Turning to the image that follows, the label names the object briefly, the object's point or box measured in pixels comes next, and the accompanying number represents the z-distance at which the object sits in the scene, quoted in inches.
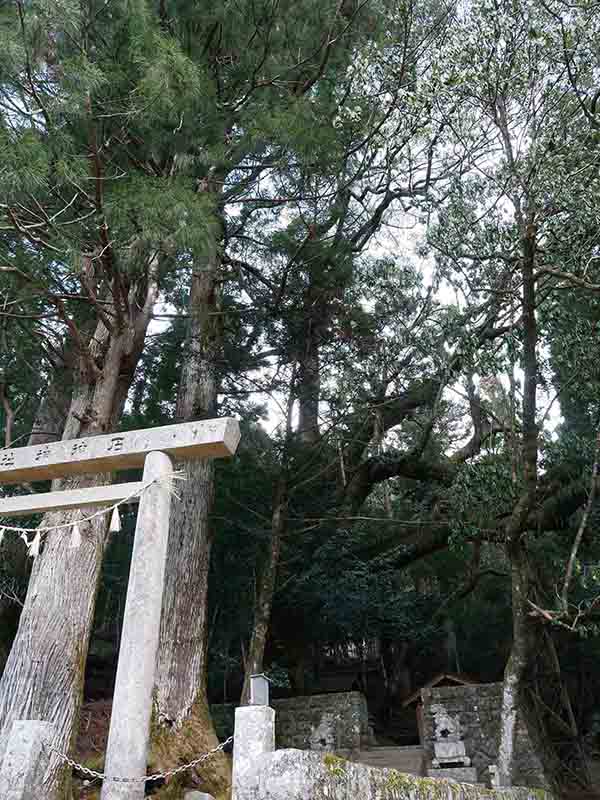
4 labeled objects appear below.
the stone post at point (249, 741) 96.5
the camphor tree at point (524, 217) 200.5
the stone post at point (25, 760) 111.6
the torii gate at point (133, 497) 128.3
